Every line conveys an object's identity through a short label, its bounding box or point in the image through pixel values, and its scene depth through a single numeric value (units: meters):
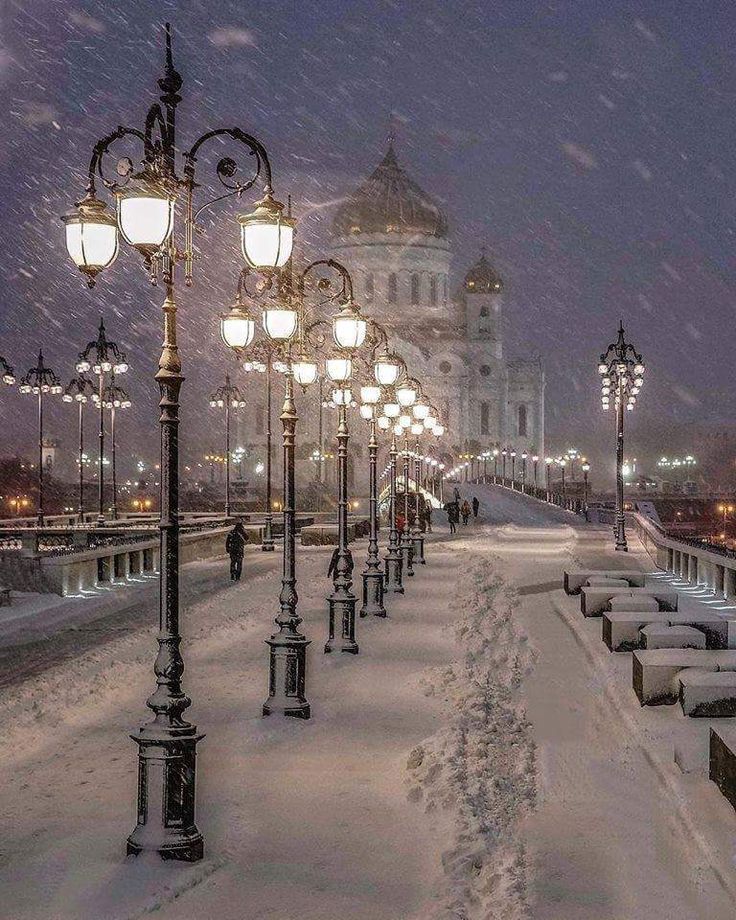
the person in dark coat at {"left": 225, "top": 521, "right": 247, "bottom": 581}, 32.44
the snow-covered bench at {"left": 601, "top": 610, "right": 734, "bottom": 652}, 16.03
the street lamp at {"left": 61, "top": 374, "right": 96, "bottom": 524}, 43.05
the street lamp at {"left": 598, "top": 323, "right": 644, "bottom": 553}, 41.34
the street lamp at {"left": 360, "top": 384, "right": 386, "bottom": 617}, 23.53
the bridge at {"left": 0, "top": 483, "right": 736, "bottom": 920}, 7.95
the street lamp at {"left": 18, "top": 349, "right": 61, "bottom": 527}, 40.09
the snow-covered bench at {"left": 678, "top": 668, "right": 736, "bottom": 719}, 12.11
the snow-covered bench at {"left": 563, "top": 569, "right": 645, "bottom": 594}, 25.53
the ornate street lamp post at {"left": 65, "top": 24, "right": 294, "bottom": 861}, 8.88
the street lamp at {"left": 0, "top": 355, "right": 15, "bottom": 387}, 36.62
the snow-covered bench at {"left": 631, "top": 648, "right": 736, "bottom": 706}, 13.14
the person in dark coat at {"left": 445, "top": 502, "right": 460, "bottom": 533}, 62.38
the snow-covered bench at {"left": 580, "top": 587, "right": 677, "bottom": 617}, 22.02
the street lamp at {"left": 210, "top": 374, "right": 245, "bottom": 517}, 57.09
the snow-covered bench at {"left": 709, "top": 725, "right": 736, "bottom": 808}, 9.29
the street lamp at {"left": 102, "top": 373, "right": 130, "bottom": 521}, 49.34
